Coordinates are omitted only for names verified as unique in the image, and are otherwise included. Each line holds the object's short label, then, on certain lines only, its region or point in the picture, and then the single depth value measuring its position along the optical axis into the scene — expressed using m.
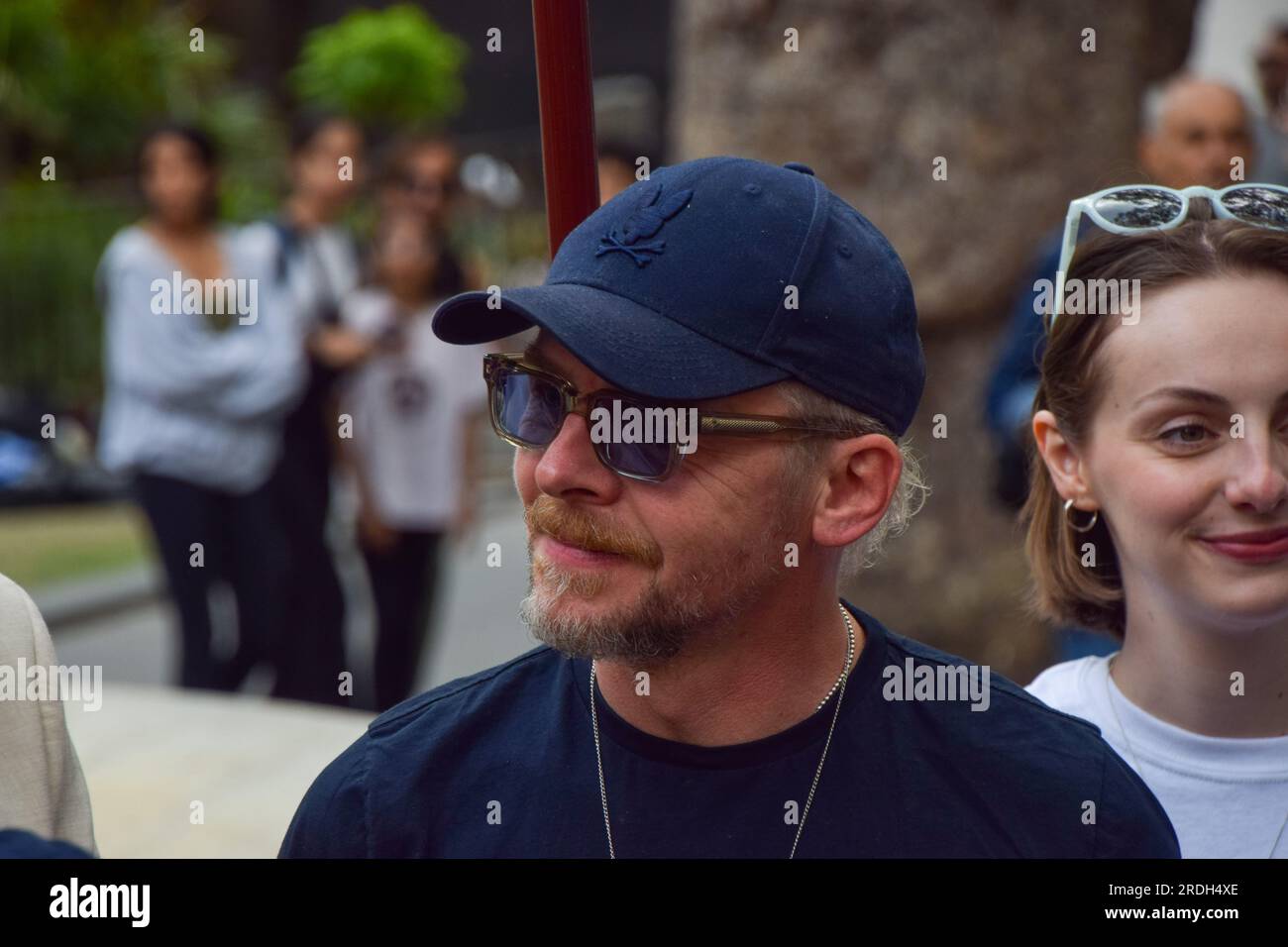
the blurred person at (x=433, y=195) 6.19
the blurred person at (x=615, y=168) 5.63
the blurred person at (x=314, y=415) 6.14
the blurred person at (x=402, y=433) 6.11
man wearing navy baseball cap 1.88
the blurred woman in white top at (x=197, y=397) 5.85
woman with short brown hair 2.12
